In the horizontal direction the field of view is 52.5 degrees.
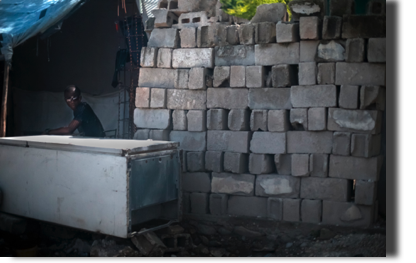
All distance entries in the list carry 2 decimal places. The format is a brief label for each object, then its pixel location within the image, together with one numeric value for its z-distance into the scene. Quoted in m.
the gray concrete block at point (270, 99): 5.73
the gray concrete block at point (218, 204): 6.09
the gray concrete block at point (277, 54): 5.69
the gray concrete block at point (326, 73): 5.45
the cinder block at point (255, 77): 5.82
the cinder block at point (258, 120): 5.80
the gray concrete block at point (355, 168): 5.36
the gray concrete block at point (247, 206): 5.92
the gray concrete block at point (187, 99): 6.19
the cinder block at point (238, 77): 5.91
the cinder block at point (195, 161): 6.15
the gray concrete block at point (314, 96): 5.45
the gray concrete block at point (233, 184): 5.93
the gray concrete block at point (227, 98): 5.96
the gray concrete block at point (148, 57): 6.40
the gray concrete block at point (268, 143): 5.73
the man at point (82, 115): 7.30
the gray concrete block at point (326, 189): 5.49
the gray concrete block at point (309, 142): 5.54
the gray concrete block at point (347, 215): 5.41
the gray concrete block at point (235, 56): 5.96
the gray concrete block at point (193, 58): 6.15
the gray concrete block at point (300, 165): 5.61
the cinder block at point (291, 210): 5.71
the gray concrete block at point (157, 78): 6.38
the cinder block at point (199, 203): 6.18
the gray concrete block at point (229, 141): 5.92
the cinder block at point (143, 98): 6.42
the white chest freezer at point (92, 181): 4.55
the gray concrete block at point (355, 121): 5.28
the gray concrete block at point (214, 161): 6.04
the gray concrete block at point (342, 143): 5.39
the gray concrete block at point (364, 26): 5.23
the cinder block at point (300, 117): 5.59
